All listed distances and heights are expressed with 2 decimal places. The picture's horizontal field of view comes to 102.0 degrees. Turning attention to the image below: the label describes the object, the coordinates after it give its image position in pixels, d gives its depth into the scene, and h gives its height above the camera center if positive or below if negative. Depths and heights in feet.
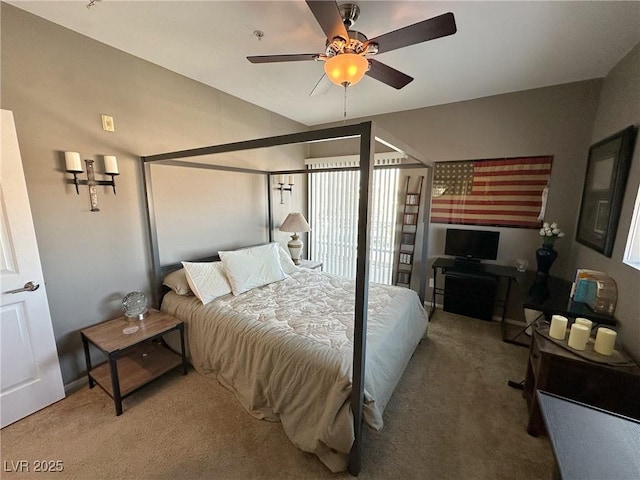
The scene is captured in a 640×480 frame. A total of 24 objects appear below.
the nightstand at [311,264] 12.15 -3.02
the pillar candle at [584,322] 5.26 -2.45
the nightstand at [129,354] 5.95 -4.24
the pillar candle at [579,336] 5.16 -2.65
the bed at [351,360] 3.97 -3.28
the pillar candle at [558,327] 5.57 -2.67
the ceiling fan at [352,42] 4.22 +2.94
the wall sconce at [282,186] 12.54 +0.71
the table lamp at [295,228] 11.61 -1.23
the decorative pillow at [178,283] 7.96 -2.56
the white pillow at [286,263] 10.36 -2.53
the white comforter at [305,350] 4.86 -3.37
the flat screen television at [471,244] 10.34 -1.73
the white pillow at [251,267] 8.37 -2.29
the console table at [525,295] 6.18 -2.60
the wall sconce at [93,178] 6.45 +0.51
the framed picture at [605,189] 6.23 +0.36
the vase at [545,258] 8.72 -1.86
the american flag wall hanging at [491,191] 9.73 +0.44
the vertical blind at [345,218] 12.53 -0.87
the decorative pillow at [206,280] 7.64 -2.45
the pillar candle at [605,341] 4.92 -2.63
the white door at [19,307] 5.36 -2.36
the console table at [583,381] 4.67 -3.36
